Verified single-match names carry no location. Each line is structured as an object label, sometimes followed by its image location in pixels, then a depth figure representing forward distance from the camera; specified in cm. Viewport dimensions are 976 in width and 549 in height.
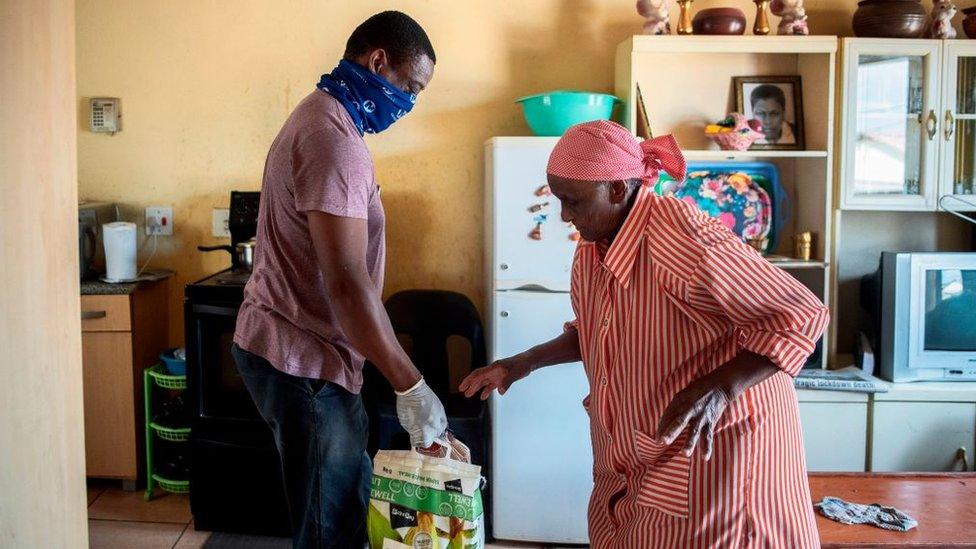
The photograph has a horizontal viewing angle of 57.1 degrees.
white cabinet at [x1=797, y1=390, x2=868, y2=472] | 312
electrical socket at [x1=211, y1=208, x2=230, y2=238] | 357
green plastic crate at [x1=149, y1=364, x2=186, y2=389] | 331
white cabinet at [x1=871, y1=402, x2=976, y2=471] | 312
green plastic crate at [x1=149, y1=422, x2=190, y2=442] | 333
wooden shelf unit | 314
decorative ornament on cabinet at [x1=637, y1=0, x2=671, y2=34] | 319
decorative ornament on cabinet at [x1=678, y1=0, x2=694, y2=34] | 322
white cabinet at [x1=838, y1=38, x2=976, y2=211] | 317
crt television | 315
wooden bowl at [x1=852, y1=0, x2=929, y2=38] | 317
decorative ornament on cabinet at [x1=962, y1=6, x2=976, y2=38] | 329
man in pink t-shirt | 171
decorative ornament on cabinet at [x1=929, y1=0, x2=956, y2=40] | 320
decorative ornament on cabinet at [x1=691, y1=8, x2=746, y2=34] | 314
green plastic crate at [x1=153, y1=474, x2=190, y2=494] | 337
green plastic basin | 308
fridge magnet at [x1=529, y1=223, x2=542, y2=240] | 303
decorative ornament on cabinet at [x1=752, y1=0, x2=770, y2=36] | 319
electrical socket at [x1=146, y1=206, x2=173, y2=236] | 359
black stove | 311
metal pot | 334
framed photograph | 337
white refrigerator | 302
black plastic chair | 321
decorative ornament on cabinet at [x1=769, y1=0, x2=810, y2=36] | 318
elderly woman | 131
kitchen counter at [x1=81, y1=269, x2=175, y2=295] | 332
